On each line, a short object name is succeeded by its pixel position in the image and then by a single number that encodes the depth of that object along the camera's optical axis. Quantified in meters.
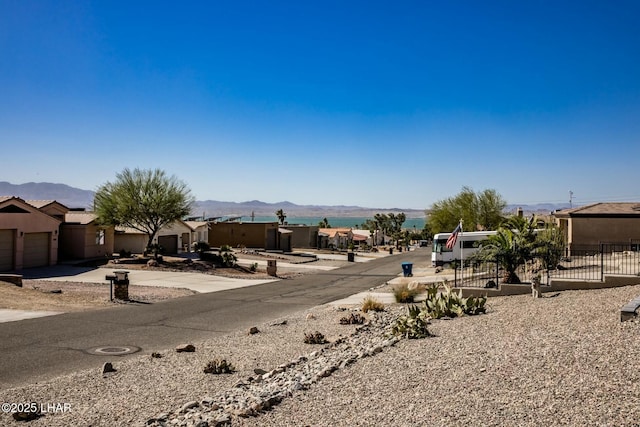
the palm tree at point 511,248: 21.72
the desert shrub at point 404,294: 23.78
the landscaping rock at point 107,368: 11.56
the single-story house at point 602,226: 37.50
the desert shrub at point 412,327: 13.67
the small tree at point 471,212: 61.28
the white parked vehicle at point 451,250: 39.31
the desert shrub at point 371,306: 21.33
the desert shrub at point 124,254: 44.29
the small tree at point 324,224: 110.94
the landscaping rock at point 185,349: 13.80
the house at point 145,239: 48.41
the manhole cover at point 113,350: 13.73
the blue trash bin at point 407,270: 38.03
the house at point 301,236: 79.19
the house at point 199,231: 57.80
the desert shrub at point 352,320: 18.46
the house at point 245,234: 65.06
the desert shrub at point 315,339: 15.01
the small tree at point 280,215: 103.41
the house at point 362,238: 99.94
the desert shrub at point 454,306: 16.81
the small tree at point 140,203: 41.78
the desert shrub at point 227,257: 43.22
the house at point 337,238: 84.62
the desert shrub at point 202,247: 48.25
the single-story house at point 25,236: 33.38
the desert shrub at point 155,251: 41.06
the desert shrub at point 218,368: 11.68
